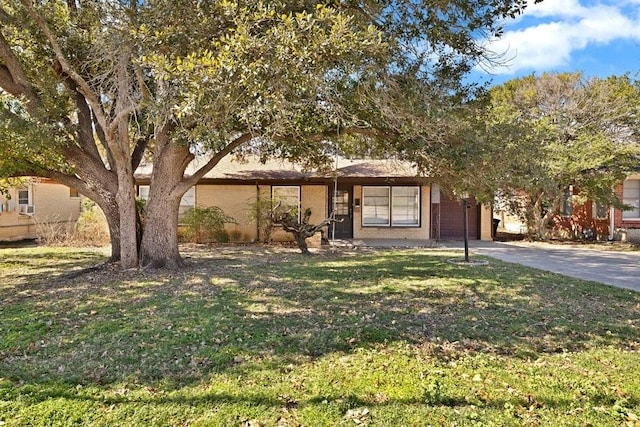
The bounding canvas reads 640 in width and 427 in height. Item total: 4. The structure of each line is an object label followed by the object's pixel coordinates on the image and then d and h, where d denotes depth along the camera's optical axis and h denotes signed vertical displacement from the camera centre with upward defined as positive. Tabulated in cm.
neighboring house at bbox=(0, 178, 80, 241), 1675 +14
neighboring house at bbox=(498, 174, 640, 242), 1739 -17
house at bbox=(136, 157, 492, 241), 1703 +63
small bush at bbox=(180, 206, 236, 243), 1591 -40
